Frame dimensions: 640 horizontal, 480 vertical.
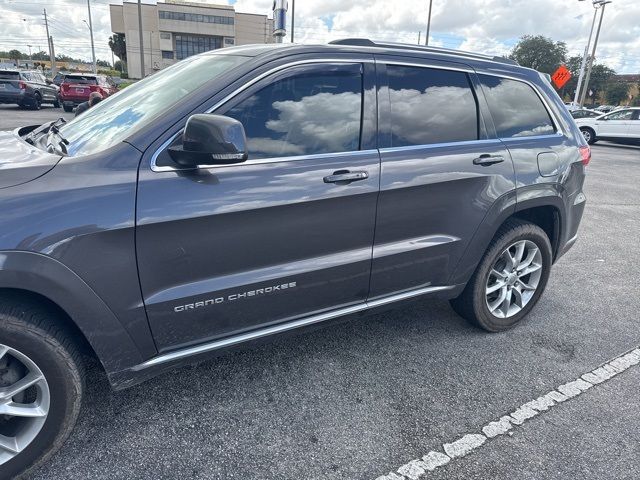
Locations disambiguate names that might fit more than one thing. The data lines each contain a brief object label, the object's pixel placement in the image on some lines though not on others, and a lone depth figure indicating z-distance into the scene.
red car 18.64
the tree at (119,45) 77.81
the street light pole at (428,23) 33.05
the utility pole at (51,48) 56.56
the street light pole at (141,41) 25.02
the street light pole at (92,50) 45.03
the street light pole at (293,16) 23.38
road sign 22.50
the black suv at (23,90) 18.78
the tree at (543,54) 57.88
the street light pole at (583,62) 33.25
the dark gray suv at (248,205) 1.85
